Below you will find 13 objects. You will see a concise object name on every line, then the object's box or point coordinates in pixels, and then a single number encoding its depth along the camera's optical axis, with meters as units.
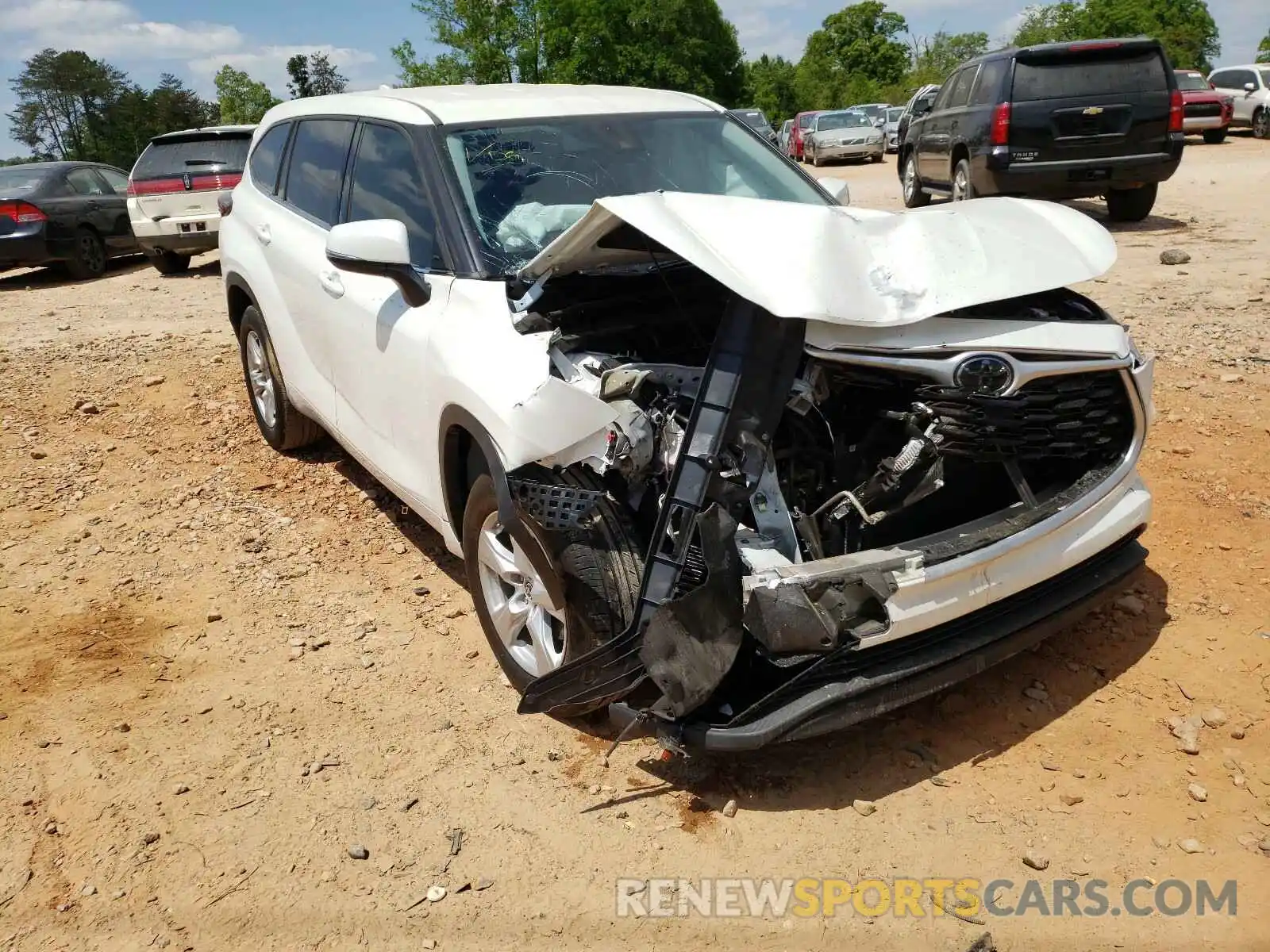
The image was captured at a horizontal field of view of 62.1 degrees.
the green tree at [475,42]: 42.09
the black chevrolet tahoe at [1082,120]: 10.57
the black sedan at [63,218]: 13.39
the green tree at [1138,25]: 51.97
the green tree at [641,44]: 45.88
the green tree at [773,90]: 62.12
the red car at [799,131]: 29.00
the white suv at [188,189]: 12.76
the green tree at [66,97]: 63.44
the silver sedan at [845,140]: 27.31
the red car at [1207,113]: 22.09
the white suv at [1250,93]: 22.95
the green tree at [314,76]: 59.80
